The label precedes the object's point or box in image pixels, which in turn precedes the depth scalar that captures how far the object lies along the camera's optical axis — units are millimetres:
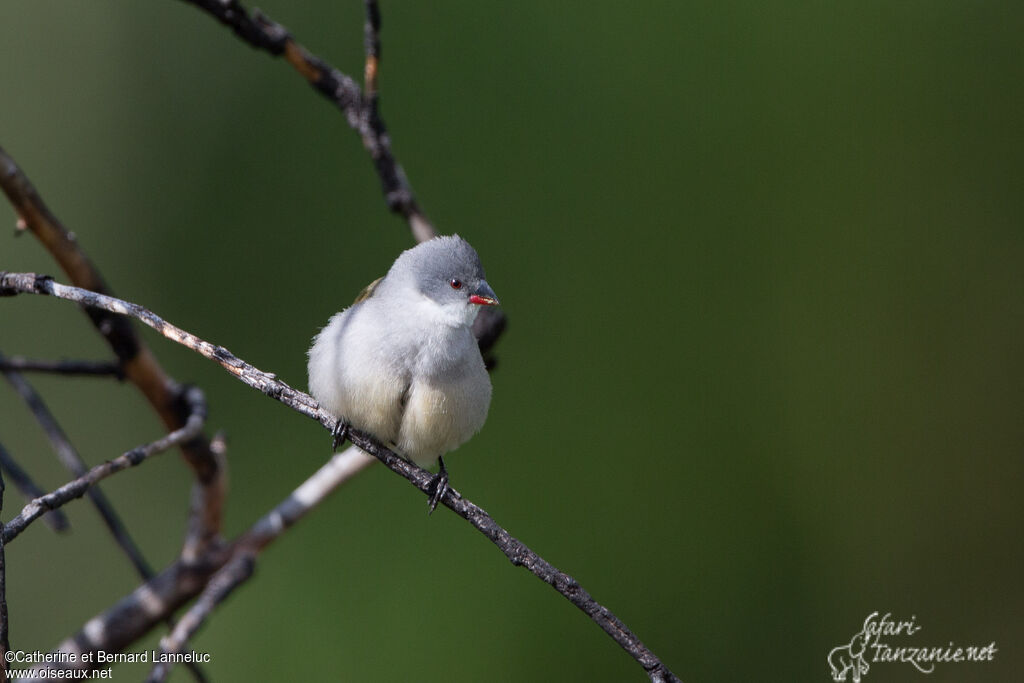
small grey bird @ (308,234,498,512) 3415
